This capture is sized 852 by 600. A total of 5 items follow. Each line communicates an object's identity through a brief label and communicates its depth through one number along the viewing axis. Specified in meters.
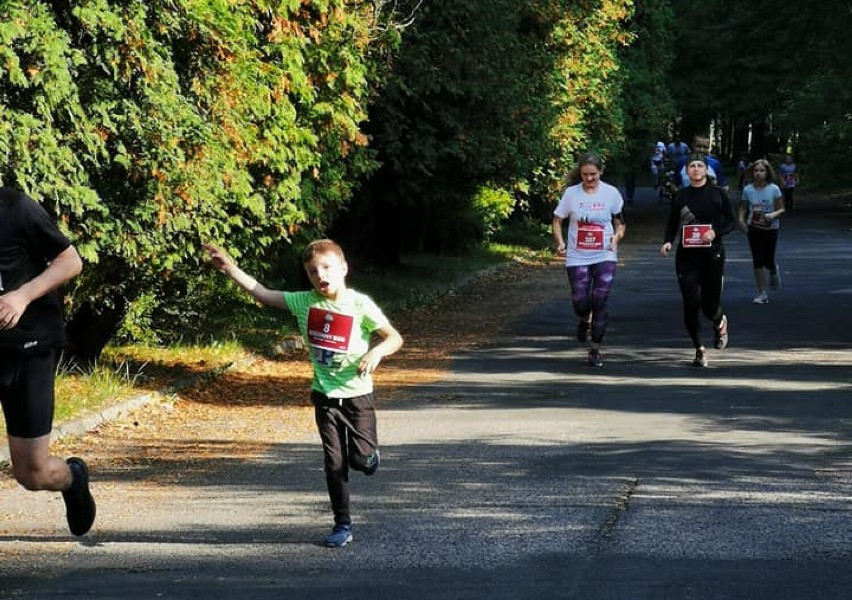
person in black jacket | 14.68
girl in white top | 20.20
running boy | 7.34
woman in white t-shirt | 14.87
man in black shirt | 6.53
